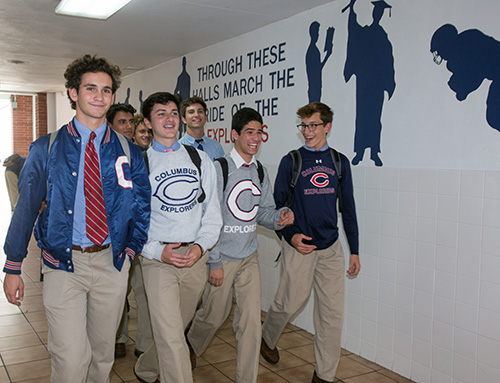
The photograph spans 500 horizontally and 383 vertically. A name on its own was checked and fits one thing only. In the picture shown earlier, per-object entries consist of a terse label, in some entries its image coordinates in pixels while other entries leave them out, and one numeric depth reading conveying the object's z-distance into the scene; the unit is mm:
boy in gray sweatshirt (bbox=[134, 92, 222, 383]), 2729
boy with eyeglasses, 3389
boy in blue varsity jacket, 2318
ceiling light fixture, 4301
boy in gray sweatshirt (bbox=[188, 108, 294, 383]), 3090
